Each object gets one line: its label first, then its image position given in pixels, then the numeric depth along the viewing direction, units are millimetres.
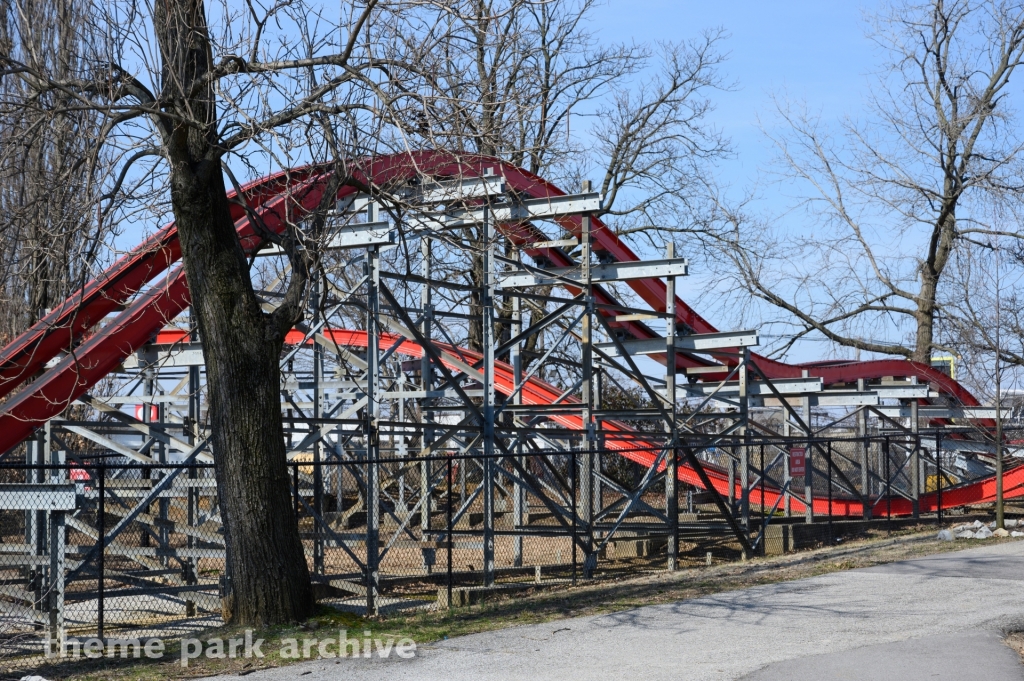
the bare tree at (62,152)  9578
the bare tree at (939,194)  30453
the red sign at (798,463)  18000
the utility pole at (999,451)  17984
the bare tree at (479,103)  9875
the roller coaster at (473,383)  12727
